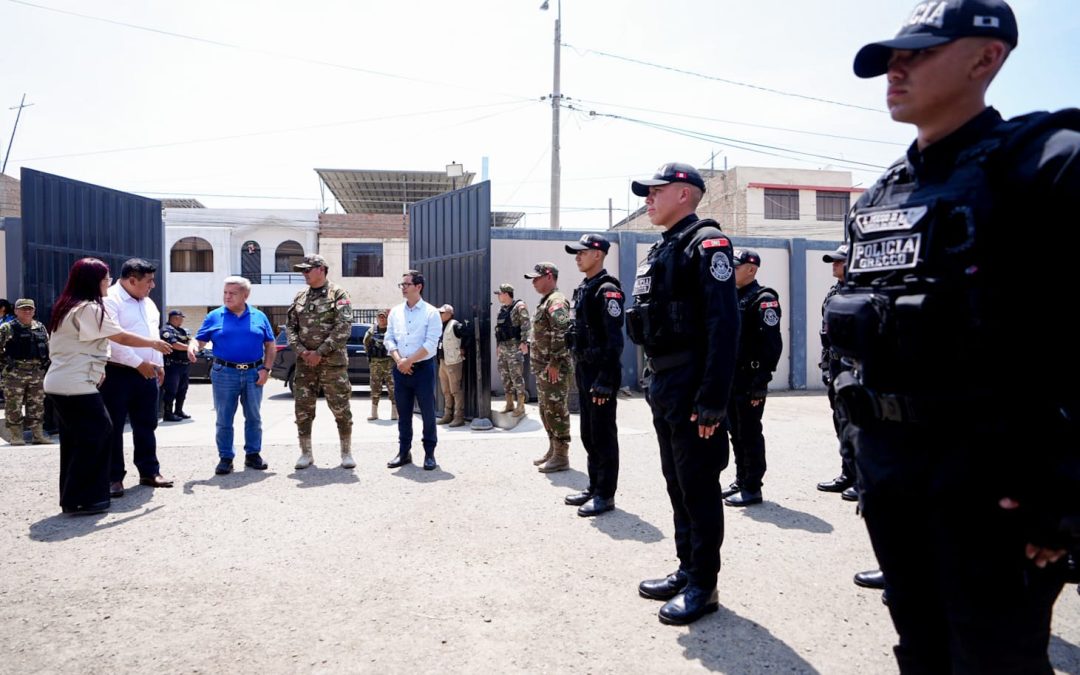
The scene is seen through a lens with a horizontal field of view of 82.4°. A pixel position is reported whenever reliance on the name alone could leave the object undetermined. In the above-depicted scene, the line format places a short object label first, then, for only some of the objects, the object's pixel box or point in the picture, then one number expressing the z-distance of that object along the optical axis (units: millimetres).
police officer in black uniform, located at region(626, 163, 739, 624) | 2711
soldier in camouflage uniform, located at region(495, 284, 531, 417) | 9016
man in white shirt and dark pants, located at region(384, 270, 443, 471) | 6086
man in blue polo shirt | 5832
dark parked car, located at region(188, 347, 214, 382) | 14809
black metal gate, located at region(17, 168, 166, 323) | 8070
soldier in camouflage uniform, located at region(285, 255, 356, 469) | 5941
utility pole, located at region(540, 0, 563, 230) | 16031
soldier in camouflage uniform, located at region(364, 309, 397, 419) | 9297
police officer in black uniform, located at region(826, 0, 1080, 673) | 1323
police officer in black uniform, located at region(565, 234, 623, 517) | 4539
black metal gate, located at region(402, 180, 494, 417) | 8633
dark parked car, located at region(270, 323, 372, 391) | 12477
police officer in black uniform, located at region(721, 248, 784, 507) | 4793
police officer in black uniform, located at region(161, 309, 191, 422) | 9117
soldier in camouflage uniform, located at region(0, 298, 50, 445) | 7537
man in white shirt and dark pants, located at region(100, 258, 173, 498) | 5023
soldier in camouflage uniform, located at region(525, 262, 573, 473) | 5629
